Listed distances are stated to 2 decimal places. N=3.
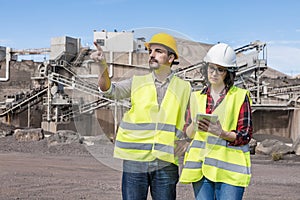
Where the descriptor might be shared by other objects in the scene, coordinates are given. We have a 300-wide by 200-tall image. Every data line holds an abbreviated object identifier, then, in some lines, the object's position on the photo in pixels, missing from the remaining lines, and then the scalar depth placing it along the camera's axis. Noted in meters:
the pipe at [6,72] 45.56
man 3.74
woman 3.76
